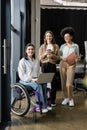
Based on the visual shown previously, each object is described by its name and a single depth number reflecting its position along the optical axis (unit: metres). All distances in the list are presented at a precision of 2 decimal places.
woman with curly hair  5.71
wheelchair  4.62
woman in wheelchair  4.77
